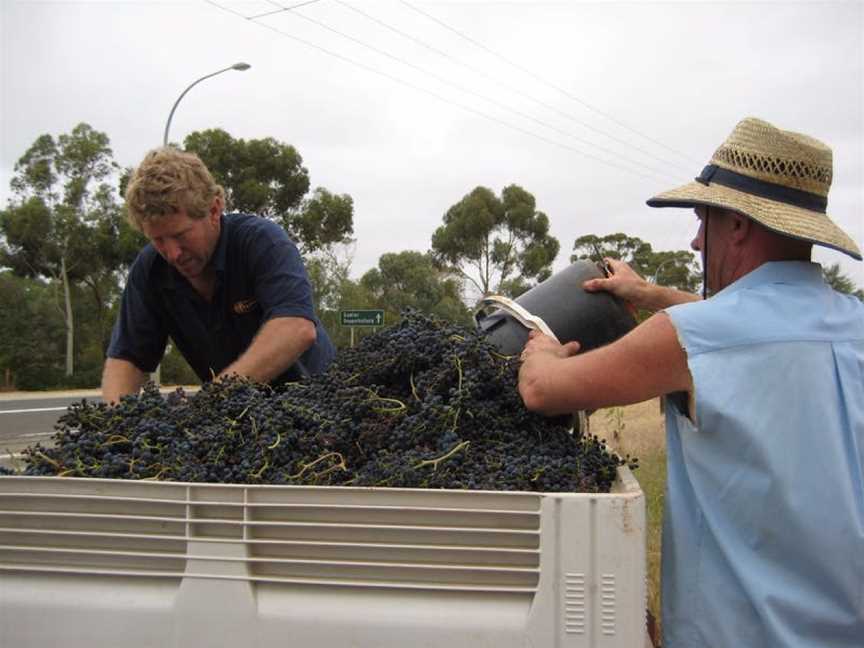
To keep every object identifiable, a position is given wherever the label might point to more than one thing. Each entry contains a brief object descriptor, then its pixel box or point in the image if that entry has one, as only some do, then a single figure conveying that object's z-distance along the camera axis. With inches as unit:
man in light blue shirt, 54.9
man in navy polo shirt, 104.3
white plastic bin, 48.9
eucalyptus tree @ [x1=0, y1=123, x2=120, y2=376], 960.9
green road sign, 499.8
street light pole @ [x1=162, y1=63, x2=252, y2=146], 610.2
